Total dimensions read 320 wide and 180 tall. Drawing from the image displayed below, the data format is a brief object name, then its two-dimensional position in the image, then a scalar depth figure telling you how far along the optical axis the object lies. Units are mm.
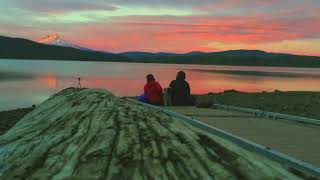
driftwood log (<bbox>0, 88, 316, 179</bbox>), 2340
